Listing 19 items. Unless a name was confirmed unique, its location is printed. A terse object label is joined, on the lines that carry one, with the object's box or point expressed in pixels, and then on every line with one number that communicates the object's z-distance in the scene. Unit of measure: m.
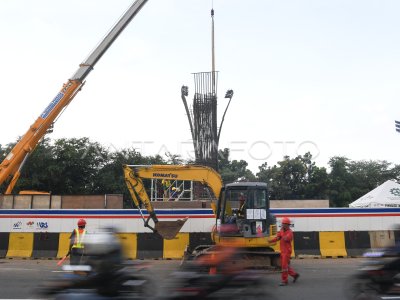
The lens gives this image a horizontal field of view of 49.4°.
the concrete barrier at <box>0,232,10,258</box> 17.88
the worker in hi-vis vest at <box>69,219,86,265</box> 9.55
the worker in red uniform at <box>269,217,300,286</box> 10.27
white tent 28.05
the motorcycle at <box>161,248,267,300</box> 6.01
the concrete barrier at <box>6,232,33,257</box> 17.75
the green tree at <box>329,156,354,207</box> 60.66
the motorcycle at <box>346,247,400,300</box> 7.30
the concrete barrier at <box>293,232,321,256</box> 17.41
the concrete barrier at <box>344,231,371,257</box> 17.47
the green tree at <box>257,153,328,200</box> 61.91
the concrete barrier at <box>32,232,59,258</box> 17.67
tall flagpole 37.18
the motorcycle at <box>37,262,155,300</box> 5.91
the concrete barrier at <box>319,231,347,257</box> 17.34
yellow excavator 12.80
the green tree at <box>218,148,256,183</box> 86.45
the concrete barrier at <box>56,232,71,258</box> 17.59
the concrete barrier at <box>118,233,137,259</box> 17.45
